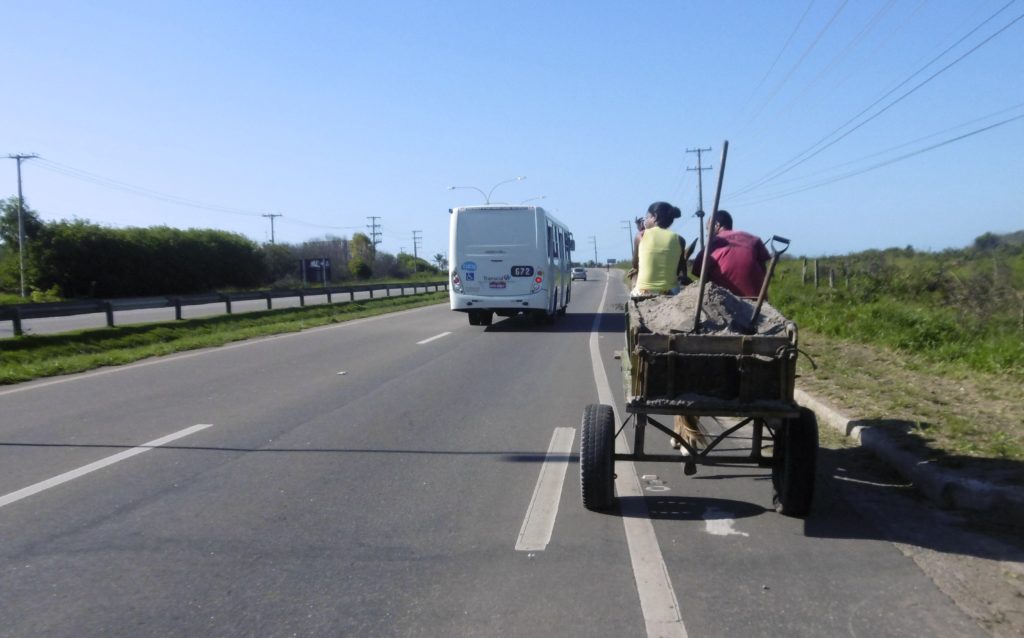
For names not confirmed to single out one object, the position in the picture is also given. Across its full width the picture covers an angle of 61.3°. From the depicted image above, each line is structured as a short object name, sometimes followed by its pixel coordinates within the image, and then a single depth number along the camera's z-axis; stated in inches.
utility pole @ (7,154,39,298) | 1993.1
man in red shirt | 263.6
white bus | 802.2
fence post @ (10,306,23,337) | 708.0
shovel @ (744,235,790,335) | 207.0
